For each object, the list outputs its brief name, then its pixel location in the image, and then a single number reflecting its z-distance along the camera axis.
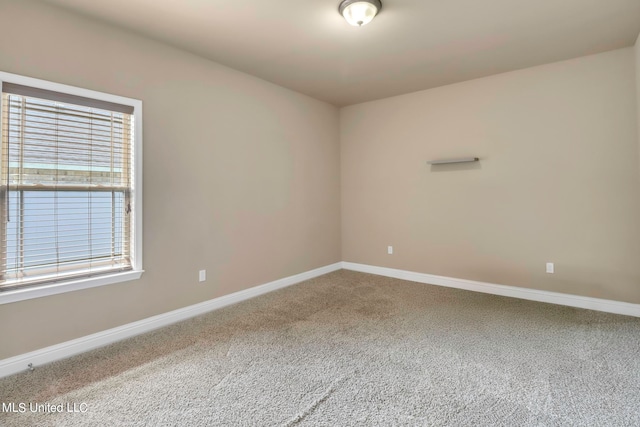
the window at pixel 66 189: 2.20
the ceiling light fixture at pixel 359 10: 2.29
